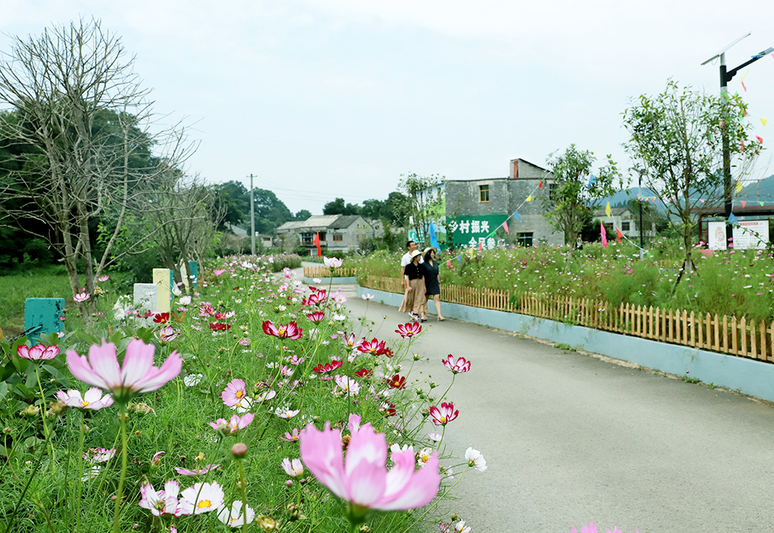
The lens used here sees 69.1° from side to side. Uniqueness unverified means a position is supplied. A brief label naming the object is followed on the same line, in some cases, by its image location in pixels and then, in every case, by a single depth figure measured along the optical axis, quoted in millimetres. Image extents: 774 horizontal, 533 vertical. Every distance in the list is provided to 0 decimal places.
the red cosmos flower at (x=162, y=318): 3256
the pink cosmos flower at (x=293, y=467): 1531
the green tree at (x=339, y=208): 97812
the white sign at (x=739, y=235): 14539
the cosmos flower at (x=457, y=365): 2668
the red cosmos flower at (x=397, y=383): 2962
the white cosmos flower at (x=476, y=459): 2109
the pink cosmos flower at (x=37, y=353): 1991
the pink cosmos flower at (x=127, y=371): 839
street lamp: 9398
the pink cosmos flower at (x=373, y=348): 2598
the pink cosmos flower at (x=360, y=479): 570
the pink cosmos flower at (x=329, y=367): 2900
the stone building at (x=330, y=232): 84125
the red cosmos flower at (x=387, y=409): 2859
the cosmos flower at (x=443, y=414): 2287
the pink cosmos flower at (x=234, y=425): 1358
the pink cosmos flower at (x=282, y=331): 2057
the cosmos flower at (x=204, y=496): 1456
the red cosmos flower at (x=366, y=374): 3729
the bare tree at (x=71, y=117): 5652
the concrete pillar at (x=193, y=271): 14993
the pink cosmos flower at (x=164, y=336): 2430
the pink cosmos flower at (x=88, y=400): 1413
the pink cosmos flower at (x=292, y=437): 2045
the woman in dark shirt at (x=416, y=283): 12297
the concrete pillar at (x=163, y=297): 7726
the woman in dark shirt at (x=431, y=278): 12250
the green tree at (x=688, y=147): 9328
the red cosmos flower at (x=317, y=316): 2597
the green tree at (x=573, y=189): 17703
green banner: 39875
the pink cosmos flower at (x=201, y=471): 1618
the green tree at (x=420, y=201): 26516
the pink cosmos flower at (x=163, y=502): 1369
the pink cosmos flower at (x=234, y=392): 1936
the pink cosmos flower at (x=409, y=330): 3086
